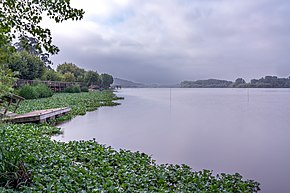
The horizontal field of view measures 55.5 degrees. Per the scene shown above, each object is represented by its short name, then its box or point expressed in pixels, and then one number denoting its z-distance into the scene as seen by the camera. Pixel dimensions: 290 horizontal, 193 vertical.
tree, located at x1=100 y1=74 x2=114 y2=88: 74.69
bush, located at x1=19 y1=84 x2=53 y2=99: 21.16
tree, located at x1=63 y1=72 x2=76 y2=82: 46.54
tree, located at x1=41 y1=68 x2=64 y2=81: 36.59
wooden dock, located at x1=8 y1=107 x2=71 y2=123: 10.74
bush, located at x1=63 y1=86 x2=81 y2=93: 37.40
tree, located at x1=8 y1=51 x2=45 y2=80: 27.57
